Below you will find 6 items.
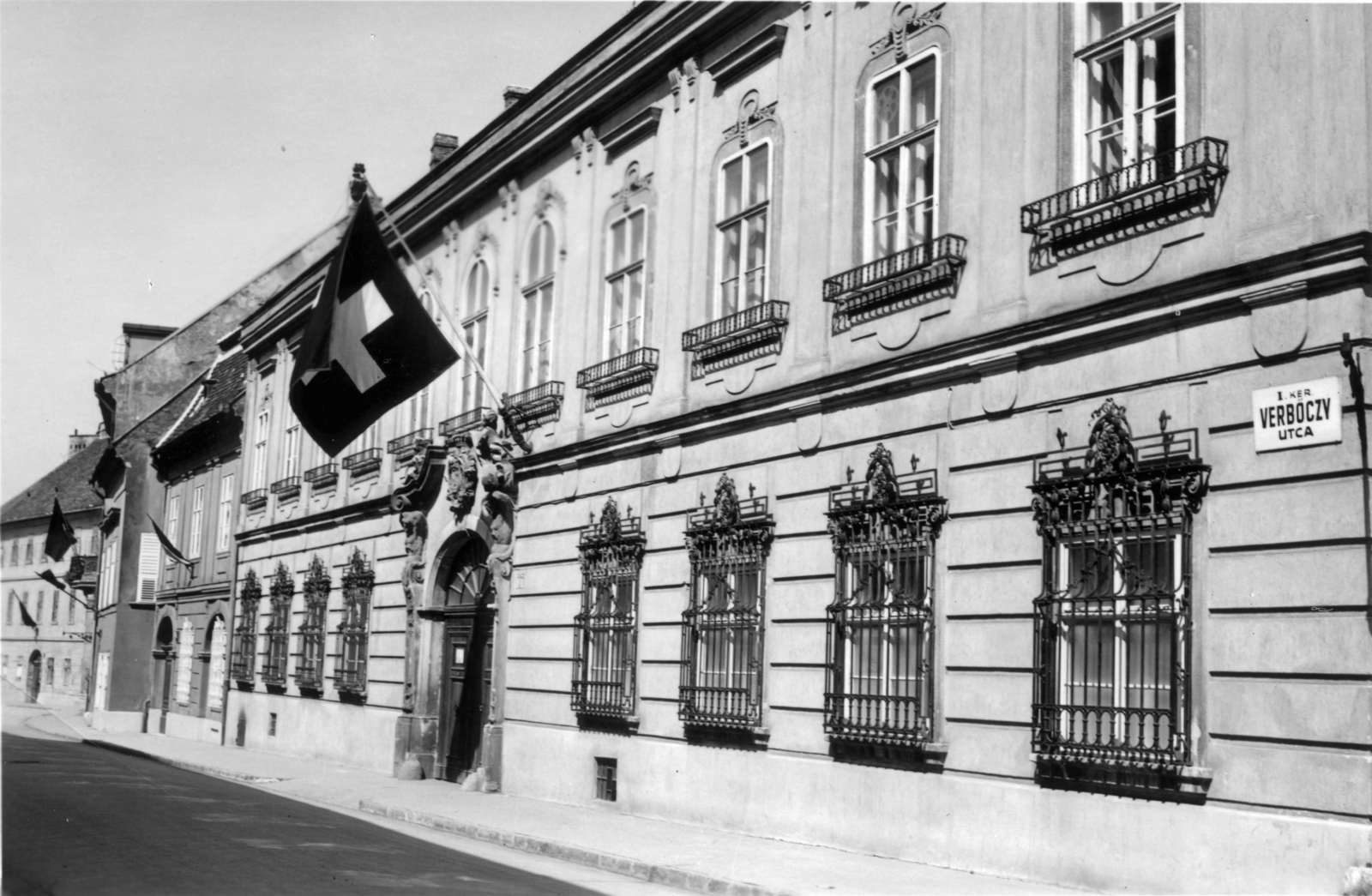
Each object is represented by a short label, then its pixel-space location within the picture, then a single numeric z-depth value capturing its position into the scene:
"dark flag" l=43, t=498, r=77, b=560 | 44.00
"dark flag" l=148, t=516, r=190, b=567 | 36.34
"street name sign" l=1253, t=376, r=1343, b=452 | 9.89
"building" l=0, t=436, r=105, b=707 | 65.62
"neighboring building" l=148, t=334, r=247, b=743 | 37.75
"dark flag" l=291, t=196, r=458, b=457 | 18.00
